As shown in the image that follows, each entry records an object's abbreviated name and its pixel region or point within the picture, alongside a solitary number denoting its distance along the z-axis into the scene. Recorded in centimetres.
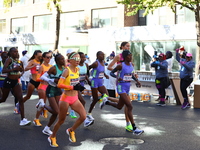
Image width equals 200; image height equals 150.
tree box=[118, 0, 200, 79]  1883
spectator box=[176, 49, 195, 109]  1269
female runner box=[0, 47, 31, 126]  878
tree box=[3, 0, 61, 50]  2544
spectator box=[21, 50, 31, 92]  1644
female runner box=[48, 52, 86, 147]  666
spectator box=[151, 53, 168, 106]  1346
